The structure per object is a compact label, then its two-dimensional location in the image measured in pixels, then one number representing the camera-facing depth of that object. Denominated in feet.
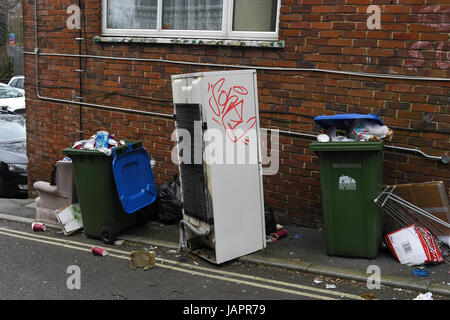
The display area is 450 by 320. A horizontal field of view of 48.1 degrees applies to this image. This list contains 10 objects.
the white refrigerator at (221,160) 16.06
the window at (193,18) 20.75
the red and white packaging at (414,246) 15.97
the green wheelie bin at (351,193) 16.07
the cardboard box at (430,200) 17.13
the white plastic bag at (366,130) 16.46
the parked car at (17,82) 72.83
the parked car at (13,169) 28.14
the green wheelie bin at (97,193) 19.06
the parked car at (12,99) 53.14
